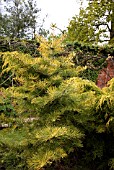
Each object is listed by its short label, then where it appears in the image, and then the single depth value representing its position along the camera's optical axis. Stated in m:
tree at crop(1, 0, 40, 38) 11.98
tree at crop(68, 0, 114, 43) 13.05
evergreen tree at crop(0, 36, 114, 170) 2.23
